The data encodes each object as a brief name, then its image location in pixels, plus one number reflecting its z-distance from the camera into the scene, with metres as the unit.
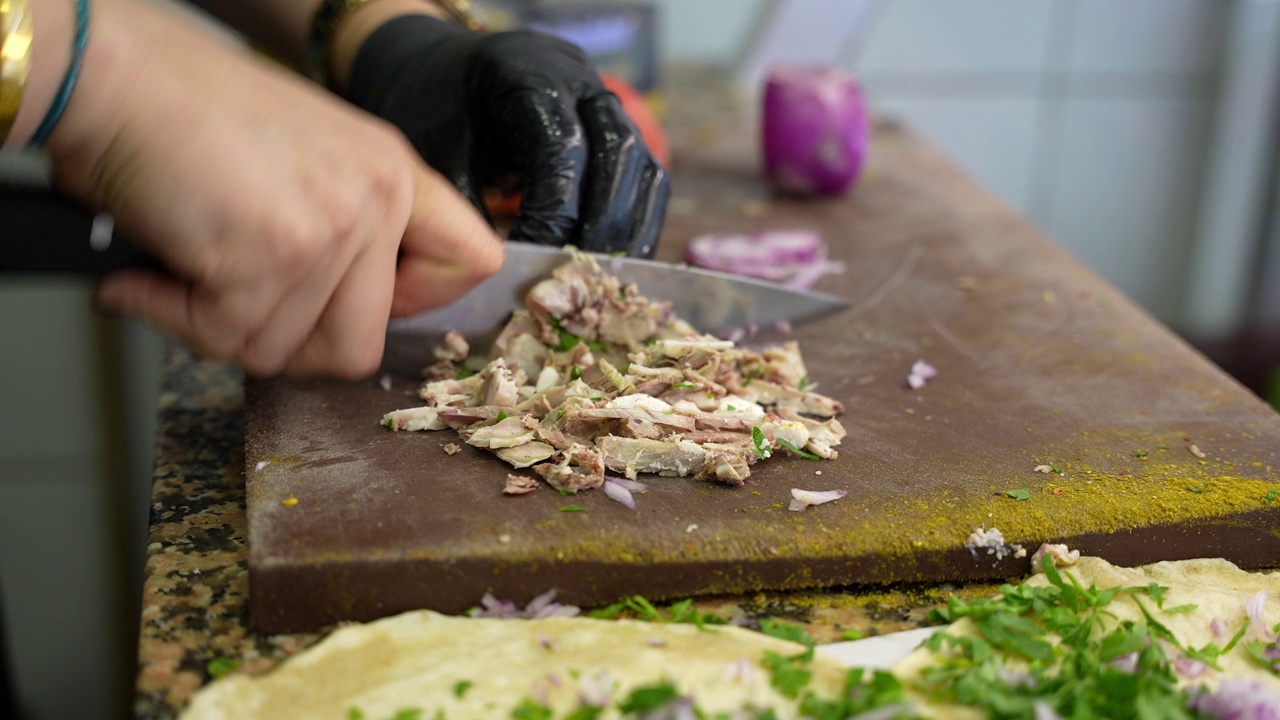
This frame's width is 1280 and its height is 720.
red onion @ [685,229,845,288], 1.19
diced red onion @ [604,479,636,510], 0.94
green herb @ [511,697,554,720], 0.74
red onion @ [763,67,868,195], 1.30
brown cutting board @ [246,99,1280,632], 0.87
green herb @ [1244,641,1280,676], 0.84
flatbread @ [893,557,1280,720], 0.82
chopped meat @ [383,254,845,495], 0.99
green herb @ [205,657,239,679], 0.80
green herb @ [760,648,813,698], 0.77
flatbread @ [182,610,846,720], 0.76
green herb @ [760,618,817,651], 0.84
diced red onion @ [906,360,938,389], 1.08
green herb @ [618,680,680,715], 0.74
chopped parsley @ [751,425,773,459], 1.01
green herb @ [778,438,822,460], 1.02
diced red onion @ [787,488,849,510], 0.95
